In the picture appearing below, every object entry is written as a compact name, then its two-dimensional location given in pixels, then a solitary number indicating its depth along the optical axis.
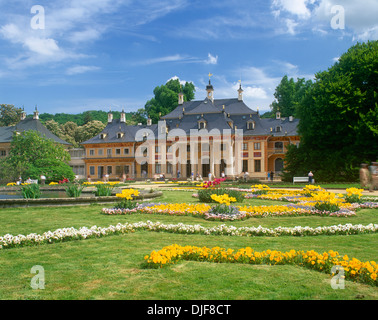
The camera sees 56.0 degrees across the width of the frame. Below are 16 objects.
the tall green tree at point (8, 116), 87.75
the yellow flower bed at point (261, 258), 5.19
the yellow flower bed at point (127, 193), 12.91
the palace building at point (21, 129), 69.25
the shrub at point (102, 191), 17.30
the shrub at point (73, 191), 16.48
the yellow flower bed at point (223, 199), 11.23
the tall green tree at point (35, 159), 36.62
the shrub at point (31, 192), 15.56
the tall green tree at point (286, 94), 73.68
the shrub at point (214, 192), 16.34
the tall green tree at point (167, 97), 73.69
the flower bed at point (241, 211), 11.87
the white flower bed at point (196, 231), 8.20
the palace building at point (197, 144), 55.28
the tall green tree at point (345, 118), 30.59
